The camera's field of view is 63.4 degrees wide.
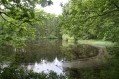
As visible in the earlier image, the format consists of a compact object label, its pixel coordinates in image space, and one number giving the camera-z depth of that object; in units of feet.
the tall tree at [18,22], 16.79
